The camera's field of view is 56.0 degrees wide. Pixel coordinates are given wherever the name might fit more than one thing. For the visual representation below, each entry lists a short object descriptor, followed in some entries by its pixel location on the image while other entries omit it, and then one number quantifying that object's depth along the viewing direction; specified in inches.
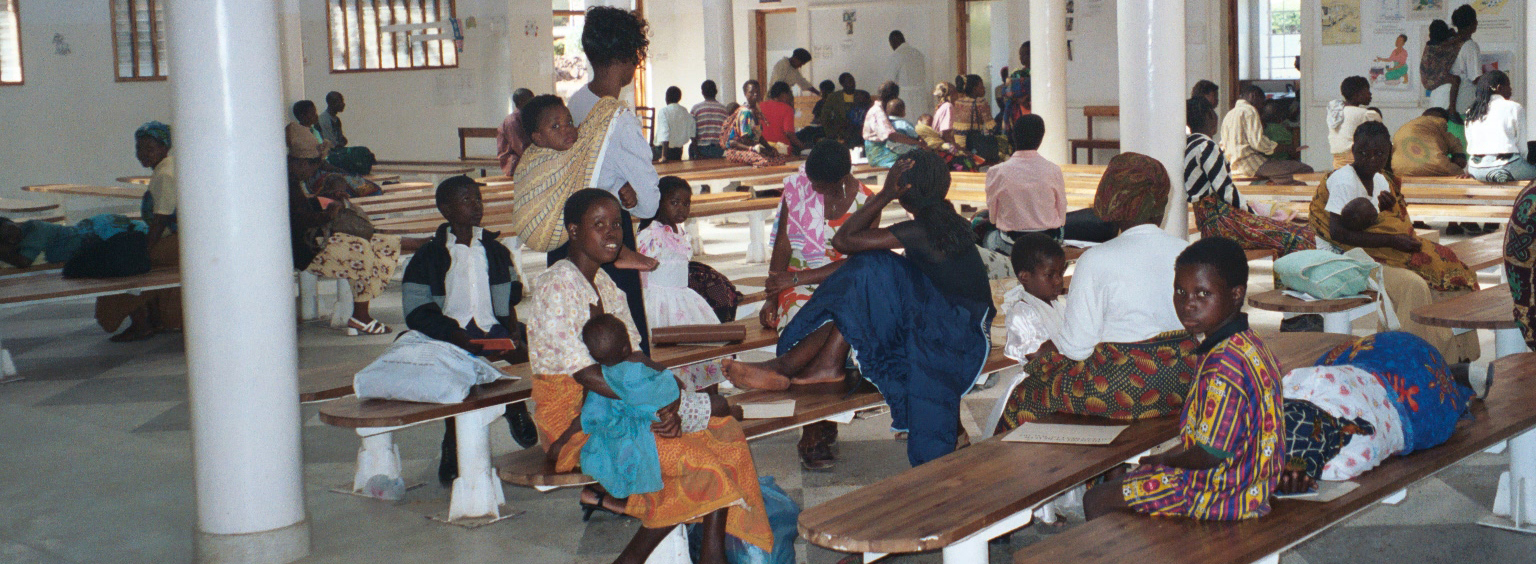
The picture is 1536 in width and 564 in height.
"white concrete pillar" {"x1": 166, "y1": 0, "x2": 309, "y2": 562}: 153.8
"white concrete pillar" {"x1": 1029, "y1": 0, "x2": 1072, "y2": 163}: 528.1
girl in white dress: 219.5
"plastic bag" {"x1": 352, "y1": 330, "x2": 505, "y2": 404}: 172.6
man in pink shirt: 284.2
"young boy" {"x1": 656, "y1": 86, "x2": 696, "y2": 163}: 568.4
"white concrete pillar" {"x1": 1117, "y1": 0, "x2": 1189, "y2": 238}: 311.6
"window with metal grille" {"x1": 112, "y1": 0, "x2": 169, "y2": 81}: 616.4
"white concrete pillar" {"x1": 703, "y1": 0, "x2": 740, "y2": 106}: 661.3
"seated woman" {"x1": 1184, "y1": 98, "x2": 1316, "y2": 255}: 272.1
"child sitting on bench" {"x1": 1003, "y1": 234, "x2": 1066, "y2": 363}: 172.9
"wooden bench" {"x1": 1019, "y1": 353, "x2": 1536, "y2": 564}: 112.4
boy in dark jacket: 192.4
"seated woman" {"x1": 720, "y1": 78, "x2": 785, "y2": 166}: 514.0
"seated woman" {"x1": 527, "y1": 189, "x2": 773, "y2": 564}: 144.4
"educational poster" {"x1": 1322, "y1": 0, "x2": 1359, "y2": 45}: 538.3
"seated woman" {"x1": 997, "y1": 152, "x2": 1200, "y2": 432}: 149.6
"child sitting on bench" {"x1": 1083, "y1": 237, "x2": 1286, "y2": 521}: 117.2
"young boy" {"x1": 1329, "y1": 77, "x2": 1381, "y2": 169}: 393.1
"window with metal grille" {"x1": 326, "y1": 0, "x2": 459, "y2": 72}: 697.0
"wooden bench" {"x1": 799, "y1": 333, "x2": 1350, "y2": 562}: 118.9
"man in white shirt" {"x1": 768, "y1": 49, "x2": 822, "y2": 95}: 695.7
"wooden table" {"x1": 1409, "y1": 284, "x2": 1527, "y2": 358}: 183.8
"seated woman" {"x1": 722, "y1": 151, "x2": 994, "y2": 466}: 172.9
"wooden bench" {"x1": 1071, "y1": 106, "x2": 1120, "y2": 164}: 639.1
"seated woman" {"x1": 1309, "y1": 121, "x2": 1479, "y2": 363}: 234.5
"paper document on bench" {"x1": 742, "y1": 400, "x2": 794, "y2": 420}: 166.9
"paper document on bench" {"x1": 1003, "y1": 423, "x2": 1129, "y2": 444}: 142.3
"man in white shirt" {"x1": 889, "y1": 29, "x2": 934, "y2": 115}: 732.0
